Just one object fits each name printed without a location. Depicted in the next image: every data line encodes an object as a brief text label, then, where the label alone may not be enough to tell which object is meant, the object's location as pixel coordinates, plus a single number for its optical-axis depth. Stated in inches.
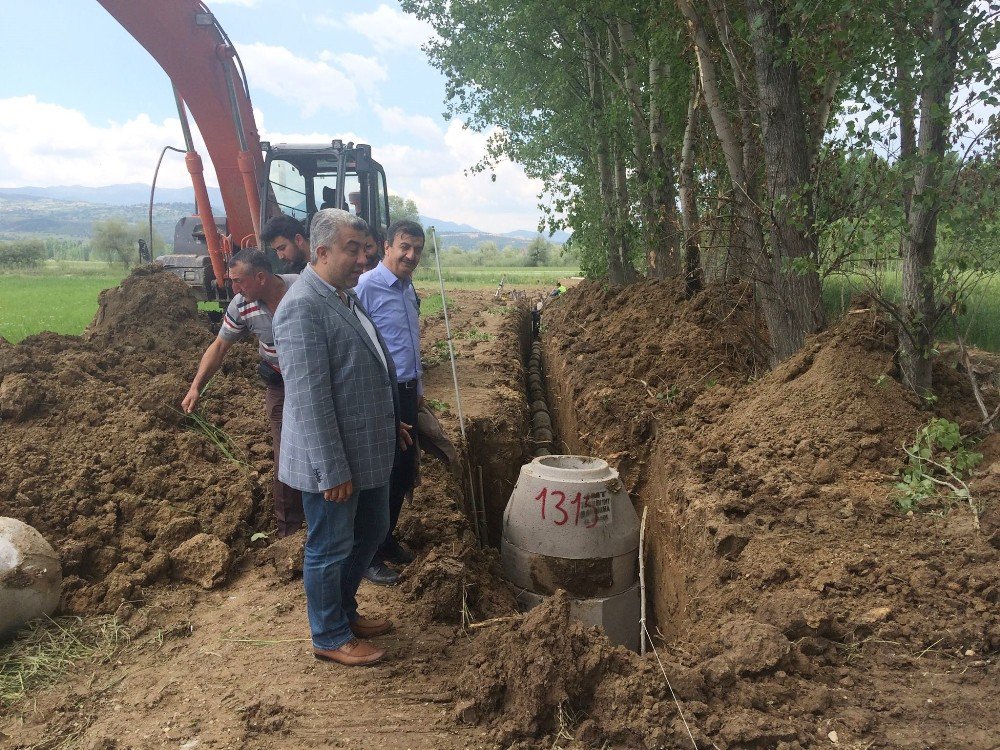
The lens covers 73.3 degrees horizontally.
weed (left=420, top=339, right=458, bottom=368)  400.3
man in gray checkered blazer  111.5
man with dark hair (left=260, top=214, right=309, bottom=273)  174.6
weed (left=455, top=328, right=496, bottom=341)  501.0
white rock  133.4
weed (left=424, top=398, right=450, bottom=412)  289.2
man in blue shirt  164.4
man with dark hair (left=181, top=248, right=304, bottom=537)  158.9
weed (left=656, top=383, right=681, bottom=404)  260.8
